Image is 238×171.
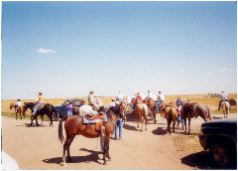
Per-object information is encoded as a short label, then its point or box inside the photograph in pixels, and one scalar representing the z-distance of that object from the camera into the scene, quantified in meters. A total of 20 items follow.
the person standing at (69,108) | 18.31
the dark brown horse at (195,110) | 13.65
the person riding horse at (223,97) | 17.38
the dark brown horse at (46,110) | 17.05
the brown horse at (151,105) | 17.97
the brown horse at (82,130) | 9.38
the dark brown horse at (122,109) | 9.88
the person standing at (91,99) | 10.86
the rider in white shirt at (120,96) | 17.41
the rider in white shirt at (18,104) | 21.06
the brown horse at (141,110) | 15.14
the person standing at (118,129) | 12.61
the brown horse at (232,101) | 23.54
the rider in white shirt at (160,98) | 18.35
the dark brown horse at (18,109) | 21.38
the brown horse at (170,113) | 13.69
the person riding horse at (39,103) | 16.90
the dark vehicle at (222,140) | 7.92
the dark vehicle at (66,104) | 19.14
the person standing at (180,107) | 15.01
